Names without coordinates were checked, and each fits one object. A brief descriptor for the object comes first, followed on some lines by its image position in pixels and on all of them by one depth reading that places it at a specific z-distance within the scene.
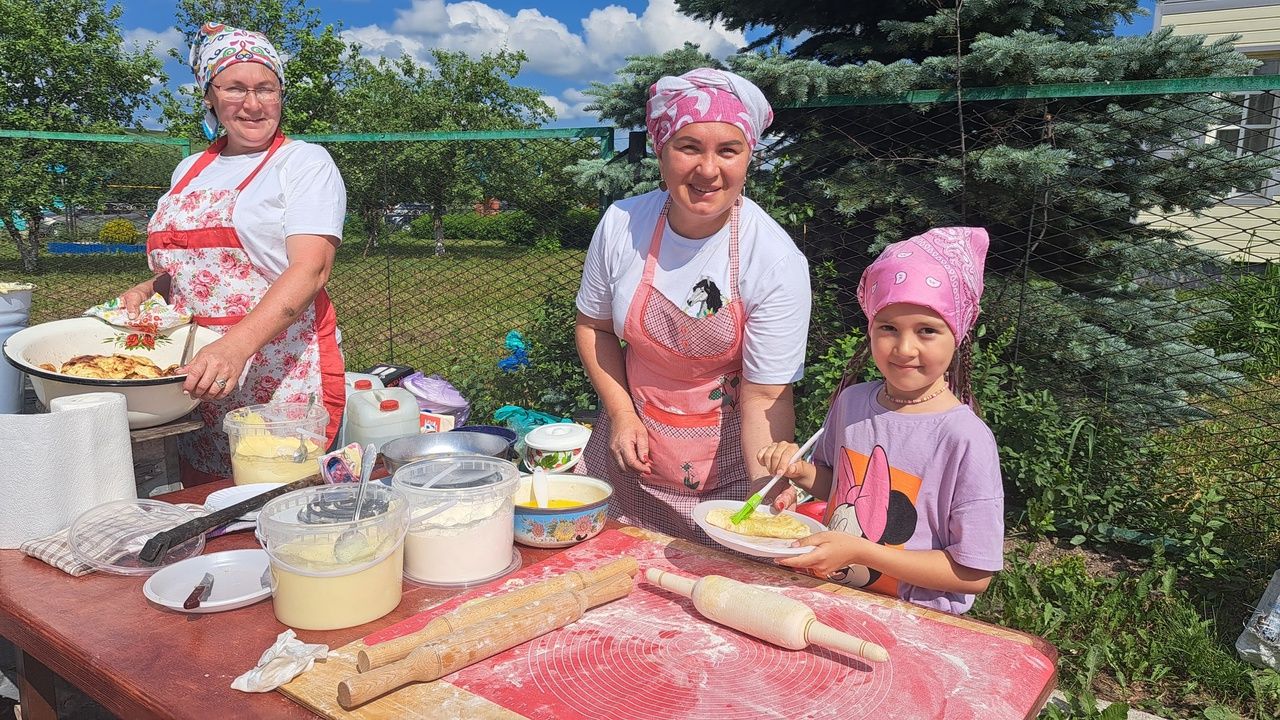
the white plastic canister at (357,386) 2.51
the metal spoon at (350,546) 1.41
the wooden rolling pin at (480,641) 1.17
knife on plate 1.45
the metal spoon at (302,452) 2.08
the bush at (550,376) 4.91
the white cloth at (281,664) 1.24
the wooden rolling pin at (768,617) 1.29
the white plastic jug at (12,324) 2.26
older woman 2.36
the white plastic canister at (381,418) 2.31
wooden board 1.21
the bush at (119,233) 11.21
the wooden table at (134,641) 1.23
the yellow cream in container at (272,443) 2.05
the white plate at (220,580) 1.48
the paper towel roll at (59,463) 1.64
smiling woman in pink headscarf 1.95
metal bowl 1.96
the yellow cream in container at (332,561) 1.39
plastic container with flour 1.58
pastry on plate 1.69
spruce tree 3.70
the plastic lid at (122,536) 1.63
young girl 1.71
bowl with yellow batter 1.76
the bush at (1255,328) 6.18
